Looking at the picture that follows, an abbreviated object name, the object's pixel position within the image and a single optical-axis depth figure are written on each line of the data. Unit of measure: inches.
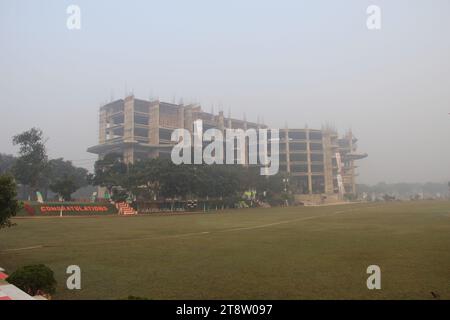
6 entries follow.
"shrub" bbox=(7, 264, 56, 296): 312.2
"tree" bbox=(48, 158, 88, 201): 2114.4
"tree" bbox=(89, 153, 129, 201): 2256.4
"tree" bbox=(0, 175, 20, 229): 542.6
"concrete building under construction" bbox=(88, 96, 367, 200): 3949.3
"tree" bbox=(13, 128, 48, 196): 2342.5
